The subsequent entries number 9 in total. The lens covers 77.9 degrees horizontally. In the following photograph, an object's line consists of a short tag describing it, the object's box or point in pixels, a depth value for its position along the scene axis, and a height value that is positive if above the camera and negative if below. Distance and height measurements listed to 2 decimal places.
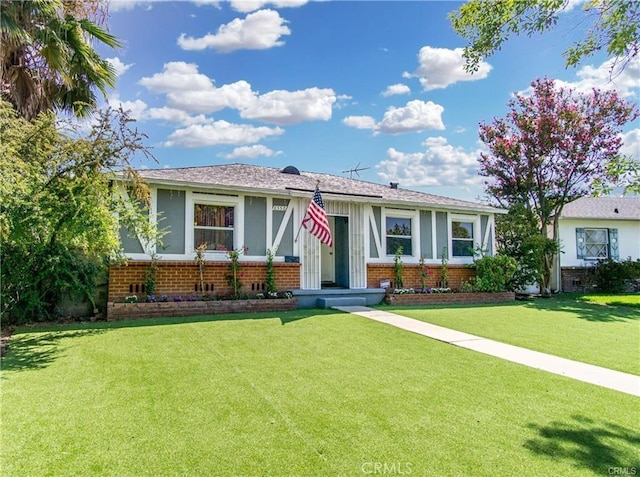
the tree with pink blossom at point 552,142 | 15.69 +4.74
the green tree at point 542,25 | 4.16 +2.70
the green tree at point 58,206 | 6.21 +0.97
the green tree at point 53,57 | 7.95 +4.56
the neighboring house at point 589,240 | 18.39 +0.91
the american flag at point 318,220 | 10.59 +1.09
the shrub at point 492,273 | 13.77 -0.48
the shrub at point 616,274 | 17.72 -0.72
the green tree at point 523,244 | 15.13 +0.58
